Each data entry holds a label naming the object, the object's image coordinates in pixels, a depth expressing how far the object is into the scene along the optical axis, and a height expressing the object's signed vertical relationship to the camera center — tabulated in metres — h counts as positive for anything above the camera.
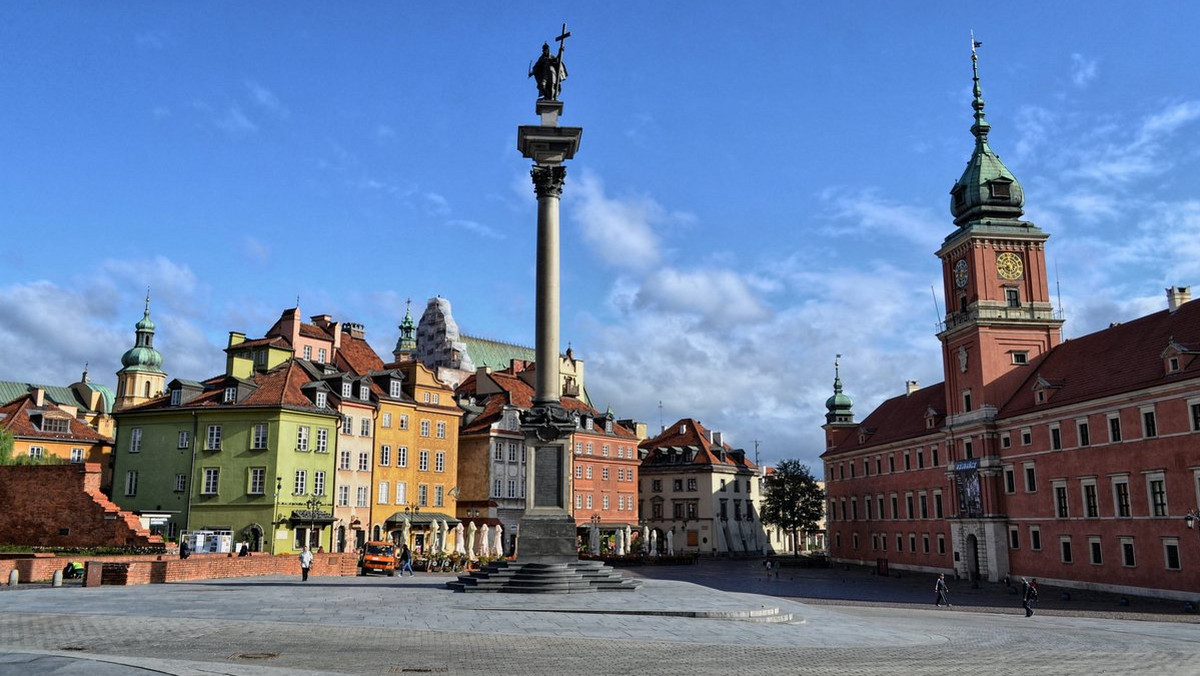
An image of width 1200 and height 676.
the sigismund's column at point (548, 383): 32.03 +4.92
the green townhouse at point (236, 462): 59.84 +3.89
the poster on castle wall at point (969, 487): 66.69 +2.21
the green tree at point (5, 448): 61.85 +4.99
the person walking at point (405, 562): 46.92 -2.14
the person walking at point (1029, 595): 39.78 -3.45
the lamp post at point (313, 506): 60.38 +0.94
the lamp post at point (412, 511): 69.88 +0.68
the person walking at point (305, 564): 38.38 -1.82
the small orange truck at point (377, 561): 46.09 -2.05
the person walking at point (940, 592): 46.12 -3.73
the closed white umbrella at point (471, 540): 62.66 -1.41
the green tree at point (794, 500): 104.25 +2.08
